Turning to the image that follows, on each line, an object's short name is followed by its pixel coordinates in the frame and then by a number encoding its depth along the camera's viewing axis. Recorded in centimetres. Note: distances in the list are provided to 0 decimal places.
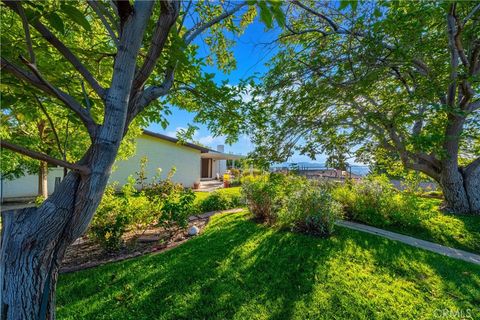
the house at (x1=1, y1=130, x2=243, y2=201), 1235
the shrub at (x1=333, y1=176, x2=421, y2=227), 645
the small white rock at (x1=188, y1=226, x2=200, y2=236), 585
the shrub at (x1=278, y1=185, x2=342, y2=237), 531
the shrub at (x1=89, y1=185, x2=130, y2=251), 447
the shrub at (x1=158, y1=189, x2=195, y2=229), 524
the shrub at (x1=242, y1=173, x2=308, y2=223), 659
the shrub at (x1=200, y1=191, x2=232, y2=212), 891
